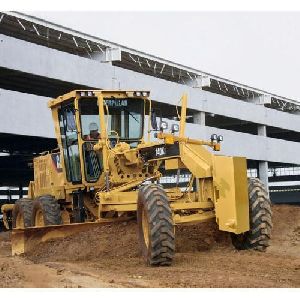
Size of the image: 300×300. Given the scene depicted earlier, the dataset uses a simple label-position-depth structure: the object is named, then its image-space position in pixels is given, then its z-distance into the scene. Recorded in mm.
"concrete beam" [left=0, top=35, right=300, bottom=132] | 20500
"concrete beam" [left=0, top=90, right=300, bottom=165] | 19609
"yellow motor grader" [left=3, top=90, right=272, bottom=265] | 8781
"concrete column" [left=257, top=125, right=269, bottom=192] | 34250
